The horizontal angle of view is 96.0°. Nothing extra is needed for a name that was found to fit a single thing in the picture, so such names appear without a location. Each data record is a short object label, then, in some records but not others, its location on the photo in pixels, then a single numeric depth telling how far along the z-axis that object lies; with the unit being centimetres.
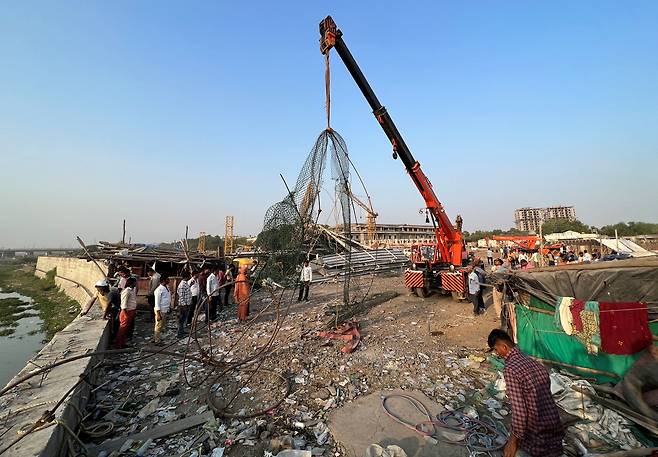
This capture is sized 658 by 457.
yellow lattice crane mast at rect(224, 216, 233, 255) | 2832
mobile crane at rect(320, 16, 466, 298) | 1010
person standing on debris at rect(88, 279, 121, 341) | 708
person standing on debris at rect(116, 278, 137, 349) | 689
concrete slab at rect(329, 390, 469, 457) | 349
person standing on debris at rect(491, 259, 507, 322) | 799
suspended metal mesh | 671
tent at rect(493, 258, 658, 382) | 479
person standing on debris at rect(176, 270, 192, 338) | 764
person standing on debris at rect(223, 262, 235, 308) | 1216
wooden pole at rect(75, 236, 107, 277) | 1007
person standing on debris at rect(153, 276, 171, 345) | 740
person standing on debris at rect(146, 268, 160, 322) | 951
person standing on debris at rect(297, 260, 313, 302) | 1129
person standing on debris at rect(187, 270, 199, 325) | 853
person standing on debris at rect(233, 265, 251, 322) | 908
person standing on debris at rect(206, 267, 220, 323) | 907
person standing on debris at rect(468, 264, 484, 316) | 910
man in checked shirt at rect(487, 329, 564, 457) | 246
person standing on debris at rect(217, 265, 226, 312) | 1061
